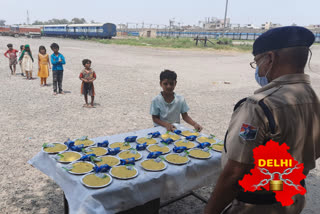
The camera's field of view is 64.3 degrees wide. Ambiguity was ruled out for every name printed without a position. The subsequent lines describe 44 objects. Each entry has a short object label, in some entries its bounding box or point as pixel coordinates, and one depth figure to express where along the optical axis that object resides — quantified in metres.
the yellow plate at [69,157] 2.19
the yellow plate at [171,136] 2.80
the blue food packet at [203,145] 2.56
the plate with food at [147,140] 2.66
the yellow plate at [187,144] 2.60
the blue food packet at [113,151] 2.37
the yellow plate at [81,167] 2.00
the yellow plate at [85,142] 2.56
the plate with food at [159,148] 2.46
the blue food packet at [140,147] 2.47
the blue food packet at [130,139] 2.66
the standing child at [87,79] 6.79
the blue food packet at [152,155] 2.30
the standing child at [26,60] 10.64
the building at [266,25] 96.39
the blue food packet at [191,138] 2.79
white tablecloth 1.77
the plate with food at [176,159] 2.22
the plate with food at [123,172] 1.96
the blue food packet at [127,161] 2.16
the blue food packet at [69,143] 2.46
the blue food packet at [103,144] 2.53
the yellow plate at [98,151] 2.36
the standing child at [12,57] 11.55
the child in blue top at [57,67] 8.20
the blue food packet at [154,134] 2.82
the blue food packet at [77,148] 2.39
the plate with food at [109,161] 2.17
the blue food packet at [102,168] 2.01
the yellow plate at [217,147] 2.54
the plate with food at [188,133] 2.95
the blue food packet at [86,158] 2.20
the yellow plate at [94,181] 1.83
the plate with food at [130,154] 2.31
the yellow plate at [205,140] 2.75
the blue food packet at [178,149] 2.42
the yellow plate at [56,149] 2.35
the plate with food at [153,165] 2.09
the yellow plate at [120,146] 2.50
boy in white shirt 3.24
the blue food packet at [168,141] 2.66
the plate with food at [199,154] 2.35
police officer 1.31
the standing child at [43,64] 9.39
